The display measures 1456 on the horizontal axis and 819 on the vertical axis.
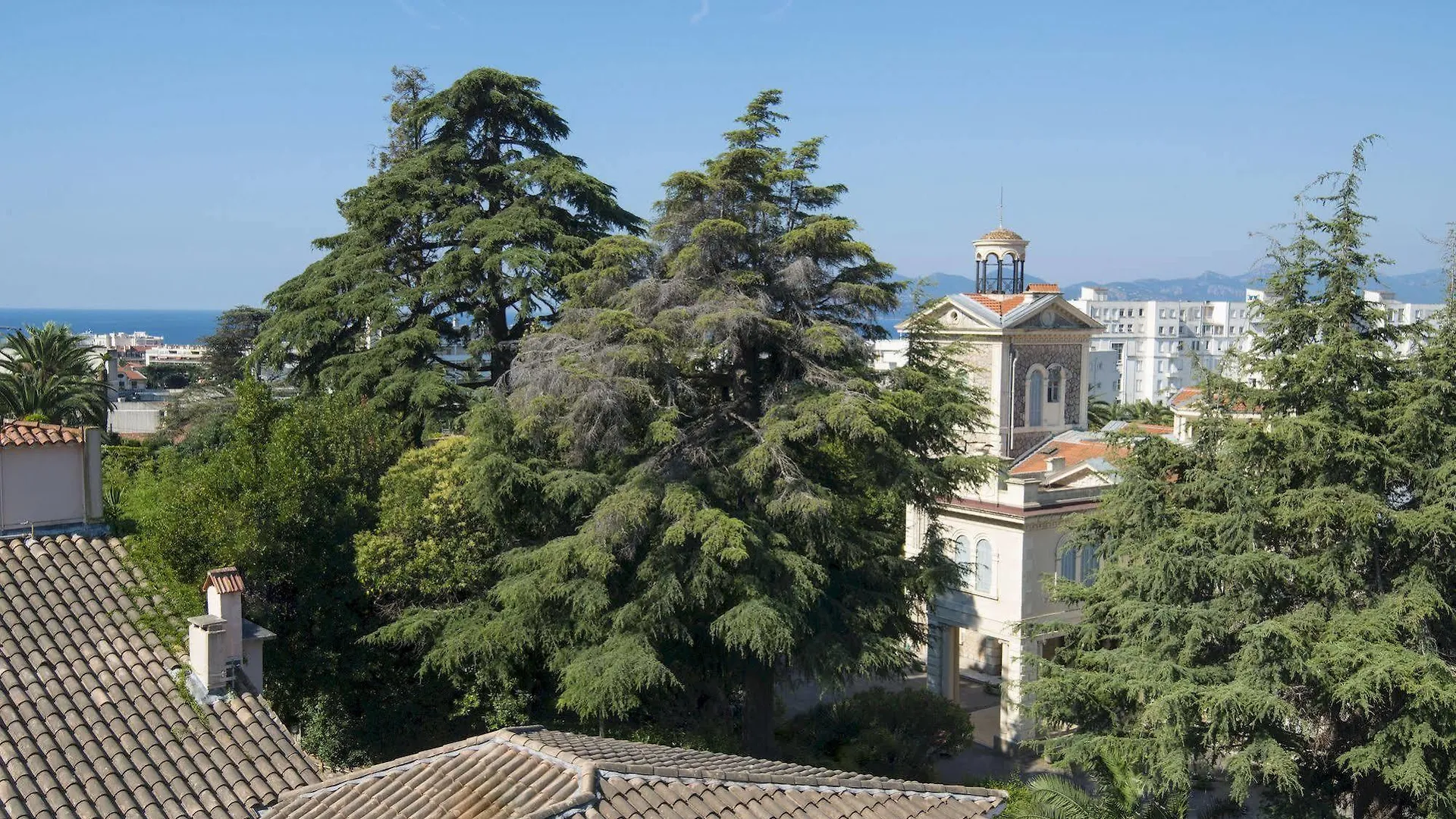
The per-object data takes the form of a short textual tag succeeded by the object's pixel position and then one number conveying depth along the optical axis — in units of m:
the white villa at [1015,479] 27.59
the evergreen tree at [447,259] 25.27
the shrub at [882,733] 22.69
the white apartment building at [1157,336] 128.88
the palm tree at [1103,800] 15.69
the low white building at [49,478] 15.18
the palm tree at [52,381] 33.28
